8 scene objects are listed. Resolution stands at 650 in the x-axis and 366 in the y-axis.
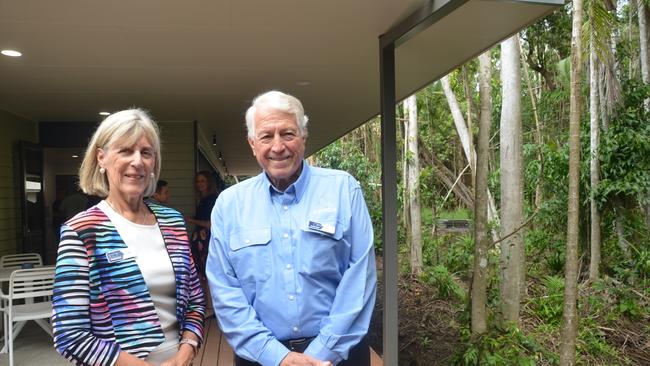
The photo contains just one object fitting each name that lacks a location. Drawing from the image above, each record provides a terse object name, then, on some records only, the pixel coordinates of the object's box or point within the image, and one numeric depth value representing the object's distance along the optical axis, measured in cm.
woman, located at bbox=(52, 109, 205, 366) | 133
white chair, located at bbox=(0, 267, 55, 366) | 365
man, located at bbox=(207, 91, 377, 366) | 157
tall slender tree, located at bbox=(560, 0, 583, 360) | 420
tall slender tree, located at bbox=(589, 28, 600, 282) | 707
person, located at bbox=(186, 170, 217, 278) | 510
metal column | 280
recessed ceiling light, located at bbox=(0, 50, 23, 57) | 322
